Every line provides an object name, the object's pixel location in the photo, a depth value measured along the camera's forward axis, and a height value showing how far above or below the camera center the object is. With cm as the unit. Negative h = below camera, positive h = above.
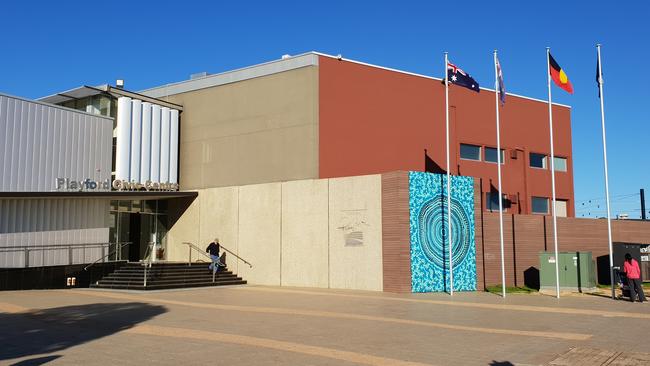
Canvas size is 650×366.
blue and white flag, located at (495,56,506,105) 2303 +601
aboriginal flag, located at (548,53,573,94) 2278 +627
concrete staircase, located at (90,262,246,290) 2492 -144
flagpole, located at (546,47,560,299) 2211 -71
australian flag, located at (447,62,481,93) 2312 +630
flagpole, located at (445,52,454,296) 2297 +96
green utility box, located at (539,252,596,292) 2375 -106
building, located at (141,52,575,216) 2764 +573
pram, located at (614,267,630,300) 2120 -149
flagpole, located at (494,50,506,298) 2285 +605
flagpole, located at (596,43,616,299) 2177 +365
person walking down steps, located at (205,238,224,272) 2705 -46
